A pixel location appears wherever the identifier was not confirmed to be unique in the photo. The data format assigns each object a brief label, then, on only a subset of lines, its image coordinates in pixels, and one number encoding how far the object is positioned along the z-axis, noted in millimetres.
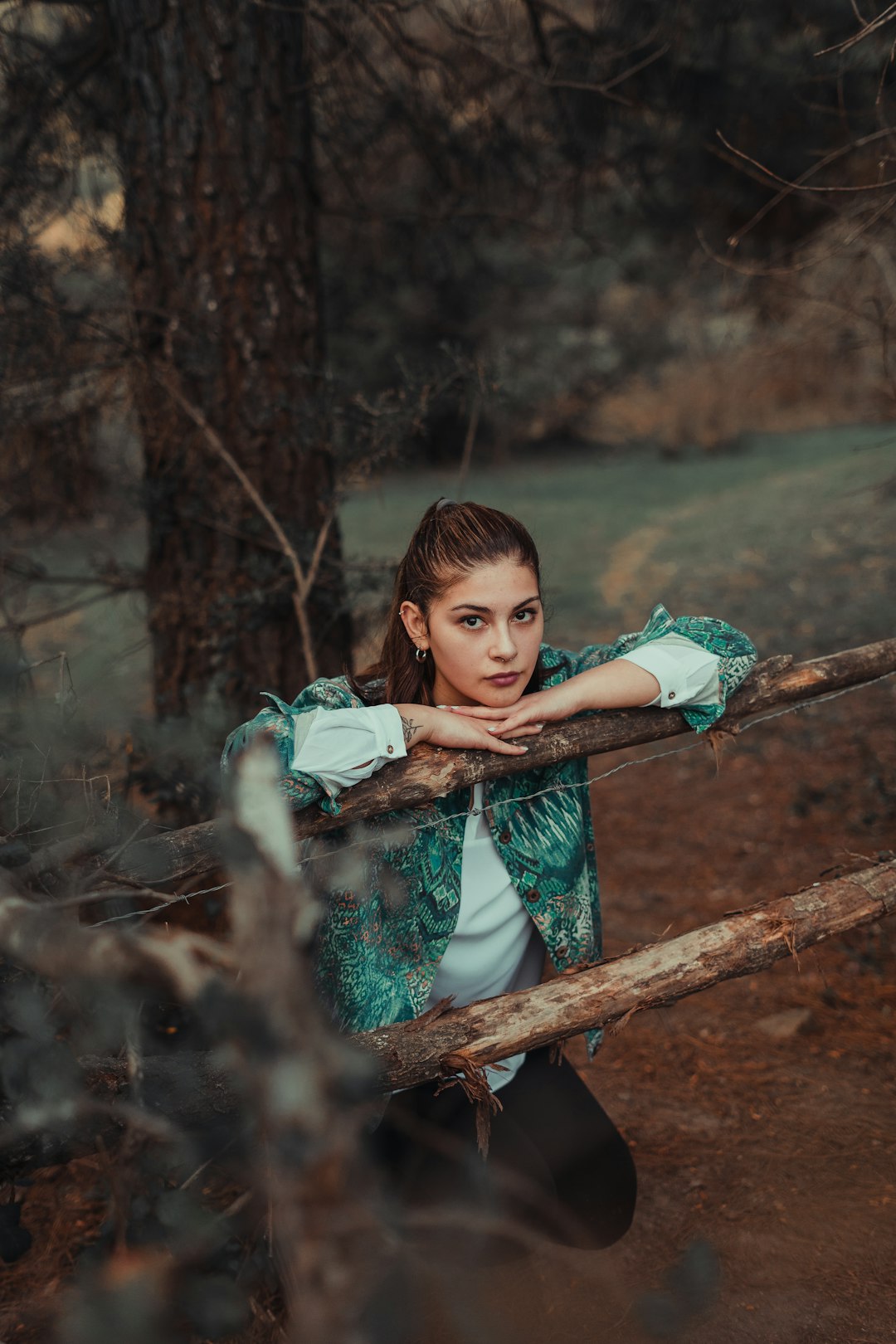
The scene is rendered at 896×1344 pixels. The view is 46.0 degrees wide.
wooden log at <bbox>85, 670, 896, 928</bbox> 2094
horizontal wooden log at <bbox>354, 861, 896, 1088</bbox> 1841
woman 2156
